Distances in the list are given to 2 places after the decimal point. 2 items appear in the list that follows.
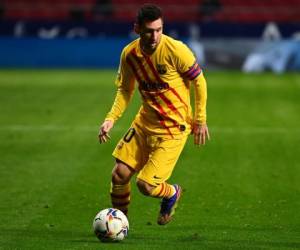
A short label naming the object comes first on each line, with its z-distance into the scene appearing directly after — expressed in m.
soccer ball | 17.83
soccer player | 18.53
